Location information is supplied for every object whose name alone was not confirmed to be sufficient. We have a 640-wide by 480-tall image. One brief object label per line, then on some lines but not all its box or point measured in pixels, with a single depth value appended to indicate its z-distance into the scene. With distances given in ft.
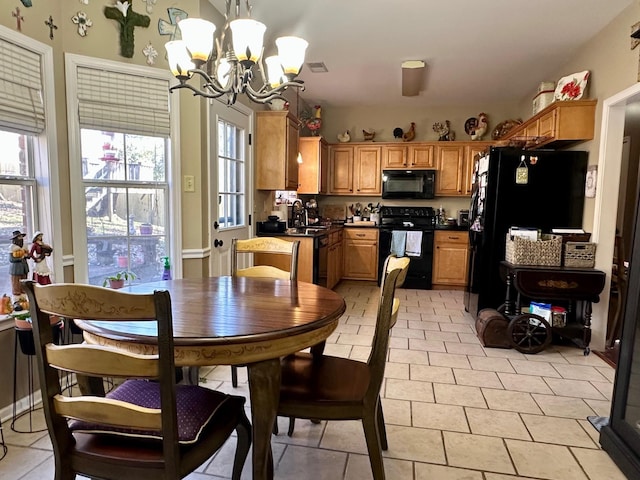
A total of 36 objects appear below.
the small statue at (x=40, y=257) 6.95
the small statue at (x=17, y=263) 6.74
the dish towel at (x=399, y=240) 18.57
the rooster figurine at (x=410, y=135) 19.71
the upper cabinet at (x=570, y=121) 10.99
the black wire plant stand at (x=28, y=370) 6.44
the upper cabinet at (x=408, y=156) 19.39
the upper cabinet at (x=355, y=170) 19.99
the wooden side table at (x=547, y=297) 10.28
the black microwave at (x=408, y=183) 19.29
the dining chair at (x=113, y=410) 3.43
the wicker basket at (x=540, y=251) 10.70
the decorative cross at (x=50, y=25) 7.60
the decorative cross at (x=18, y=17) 6.82
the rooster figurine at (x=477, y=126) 18.98
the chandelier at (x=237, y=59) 5.96
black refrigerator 11.62
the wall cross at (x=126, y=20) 8.49
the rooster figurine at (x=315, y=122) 18.61
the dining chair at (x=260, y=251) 8.10
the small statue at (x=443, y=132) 19.57
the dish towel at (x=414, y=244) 18.49
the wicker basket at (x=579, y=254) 10.69
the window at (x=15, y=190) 7.09
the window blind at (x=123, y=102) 8.40
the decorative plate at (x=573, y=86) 11.32
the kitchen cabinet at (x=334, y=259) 16.51
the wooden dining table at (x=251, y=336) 4.17
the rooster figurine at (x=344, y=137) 20.27
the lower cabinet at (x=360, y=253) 19.27
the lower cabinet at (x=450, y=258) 18.33
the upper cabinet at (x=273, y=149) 13.91
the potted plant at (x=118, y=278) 8.25
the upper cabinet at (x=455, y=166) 18.95
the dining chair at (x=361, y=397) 4.93
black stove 18.52
